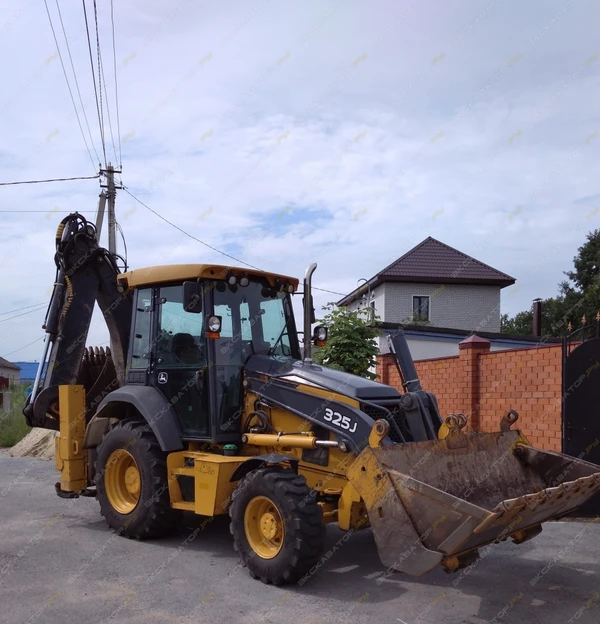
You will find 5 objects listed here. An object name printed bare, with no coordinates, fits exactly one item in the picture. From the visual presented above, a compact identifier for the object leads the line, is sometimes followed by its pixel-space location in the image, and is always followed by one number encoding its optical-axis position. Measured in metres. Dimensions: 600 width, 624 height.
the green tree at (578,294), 36.49
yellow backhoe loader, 5.03
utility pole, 20.20
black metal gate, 8.00
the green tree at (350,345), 12.27
